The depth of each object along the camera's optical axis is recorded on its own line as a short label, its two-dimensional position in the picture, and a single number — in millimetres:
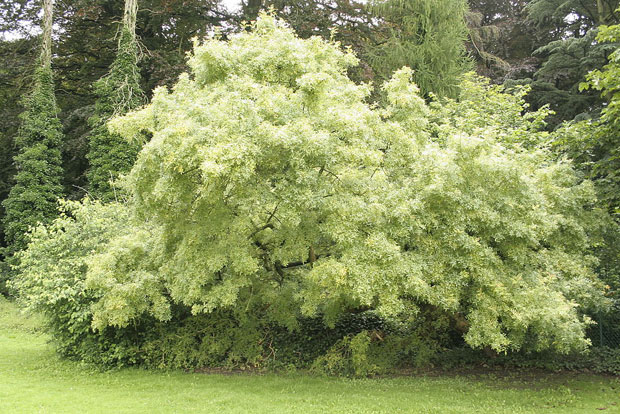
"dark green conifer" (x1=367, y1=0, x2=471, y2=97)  19109
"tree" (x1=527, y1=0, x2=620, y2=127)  18516
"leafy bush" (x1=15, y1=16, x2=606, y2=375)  8195
